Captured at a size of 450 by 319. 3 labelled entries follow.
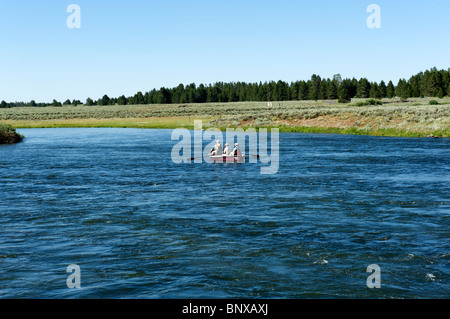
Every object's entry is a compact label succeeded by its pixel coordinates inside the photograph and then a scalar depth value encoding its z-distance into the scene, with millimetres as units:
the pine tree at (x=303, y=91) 176750
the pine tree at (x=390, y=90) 158625
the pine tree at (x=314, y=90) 170125
